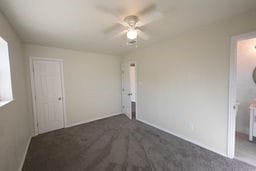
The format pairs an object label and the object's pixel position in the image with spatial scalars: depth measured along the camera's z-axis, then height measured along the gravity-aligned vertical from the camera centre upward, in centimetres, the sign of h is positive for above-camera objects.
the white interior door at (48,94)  320 -36
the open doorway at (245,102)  228 -61
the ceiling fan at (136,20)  168 +96
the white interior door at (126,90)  445 -41
